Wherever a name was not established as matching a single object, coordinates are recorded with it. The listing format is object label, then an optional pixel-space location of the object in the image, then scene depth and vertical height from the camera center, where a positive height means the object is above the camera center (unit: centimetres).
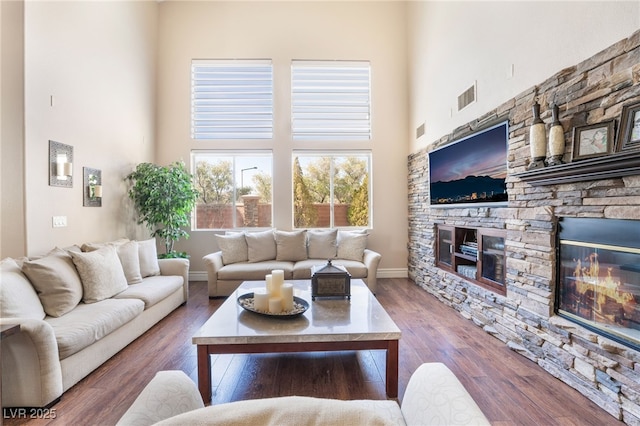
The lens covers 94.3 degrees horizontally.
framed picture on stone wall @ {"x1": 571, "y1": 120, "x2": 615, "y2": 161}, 185 +46
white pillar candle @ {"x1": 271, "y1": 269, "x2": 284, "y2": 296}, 233 -56
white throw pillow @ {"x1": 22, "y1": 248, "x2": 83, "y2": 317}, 233 -59
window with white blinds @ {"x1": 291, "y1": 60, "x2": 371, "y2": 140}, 541 +201
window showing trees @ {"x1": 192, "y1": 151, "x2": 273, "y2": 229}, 542 +40
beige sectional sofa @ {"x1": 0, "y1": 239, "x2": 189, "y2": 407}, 182 -83
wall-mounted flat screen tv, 291 +47
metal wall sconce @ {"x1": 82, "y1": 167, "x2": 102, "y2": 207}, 355 +28
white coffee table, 193 -83
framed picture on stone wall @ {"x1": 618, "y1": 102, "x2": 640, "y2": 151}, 169 +48
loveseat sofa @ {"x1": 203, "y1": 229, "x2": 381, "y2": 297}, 417 -70
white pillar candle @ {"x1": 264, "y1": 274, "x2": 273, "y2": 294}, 235 -58
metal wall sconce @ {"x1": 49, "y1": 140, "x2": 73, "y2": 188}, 302 +48
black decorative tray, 219 -76
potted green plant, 432 +21
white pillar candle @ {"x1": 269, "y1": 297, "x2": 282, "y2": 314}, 222 -72
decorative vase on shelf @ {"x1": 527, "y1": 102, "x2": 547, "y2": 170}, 230 +54
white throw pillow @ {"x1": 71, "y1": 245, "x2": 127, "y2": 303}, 269 -60
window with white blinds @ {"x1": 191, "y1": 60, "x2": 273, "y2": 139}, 540 +202
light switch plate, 307 -11
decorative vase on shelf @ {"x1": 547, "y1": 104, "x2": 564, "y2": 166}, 214 +51
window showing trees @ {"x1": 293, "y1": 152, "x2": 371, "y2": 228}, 545 +40
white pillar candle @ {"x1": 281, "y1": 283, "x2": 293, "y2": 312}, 228 -67
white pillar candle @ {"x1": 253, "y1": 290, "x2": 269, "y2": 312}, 227 -70
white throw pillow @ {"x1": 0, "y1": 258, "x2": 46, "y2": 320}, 200 -60
